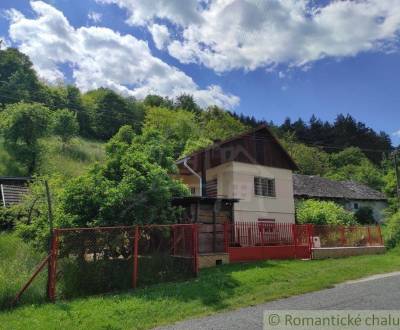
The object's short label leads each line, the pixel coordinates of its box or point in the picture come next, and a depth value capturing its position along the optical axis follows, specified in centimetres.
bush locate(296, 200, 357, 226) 2664
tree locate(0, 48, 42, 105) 5866
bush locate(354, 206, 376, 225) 3981
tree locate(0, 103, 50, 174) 3372
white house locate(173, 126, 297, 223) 2319
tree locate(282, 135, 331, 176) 6341
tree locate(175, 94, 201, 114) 7381
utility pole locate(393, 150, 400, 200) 3298
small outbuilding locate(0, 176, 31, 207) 2350
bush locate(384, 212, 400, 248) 2282
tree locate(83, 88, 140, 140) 6788
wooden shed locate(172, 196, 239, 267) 1673
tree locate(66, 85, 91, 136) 6688
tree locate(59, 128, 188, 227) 1290
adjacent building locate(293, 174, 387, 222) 3762
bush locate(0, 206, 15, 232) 1895
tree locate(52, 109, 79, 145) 5019
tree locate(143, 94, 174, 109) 7538
